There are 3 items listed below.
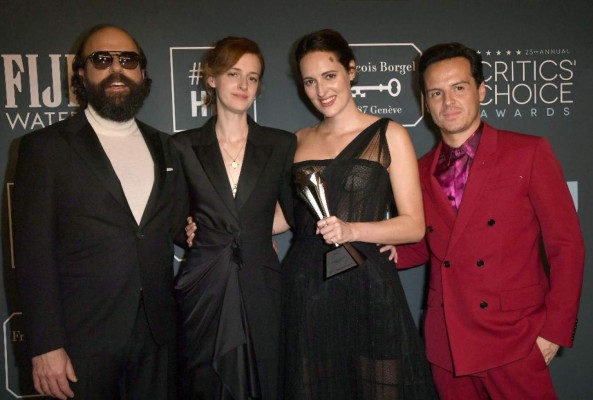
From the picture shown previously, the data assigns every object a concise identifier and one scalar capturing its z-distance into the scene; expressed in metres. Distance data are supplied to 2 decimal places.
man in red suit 2.29
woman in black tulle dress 2.32
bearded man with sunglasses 2.12
